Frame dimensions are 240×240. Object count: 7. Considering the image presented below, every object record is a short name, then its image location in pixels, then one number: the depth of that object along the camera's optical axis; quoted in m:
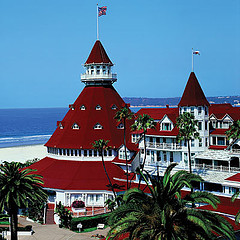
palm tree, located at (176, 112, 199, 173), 53.77
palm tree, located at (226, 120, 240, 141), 51.23
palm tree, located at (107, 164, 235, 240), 27.61
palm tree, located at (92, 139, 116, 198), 54.67
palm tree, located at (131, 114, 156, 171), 56.25
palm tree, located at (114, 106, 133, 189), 54.56
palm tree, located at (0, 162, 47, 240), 39.88
